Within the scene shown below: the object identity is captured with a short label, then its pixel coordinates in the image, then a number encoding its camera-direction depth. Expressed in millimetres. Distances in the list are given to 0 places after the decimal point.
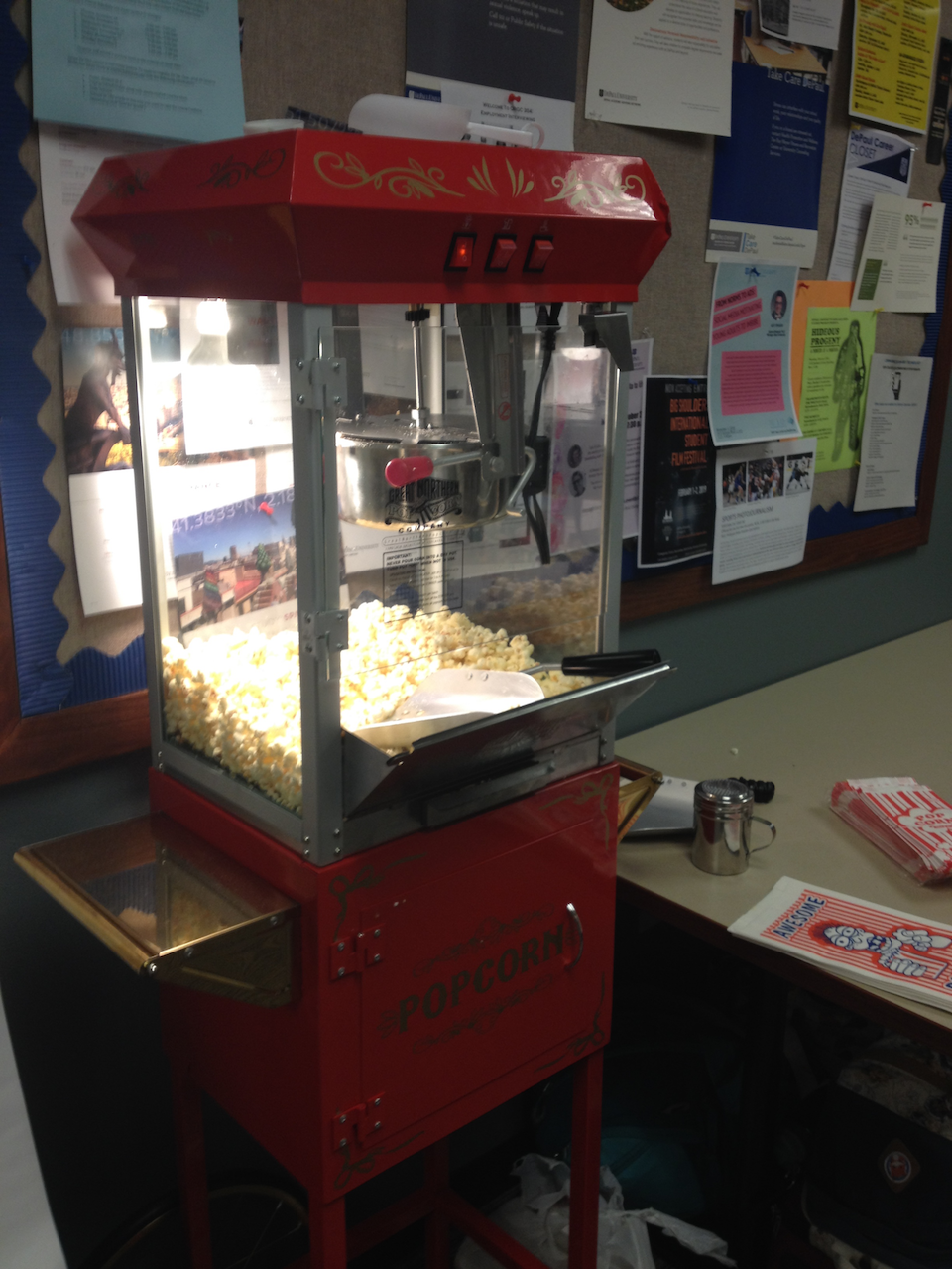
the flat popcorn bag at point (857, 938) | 1121
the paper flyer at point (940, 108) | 2152
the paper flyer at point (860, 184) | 2006
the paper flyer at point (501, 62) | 1299
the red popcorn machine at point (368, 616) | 822
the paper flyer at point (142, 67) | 986
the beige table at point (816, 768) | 1254
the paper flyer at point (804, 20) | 1732
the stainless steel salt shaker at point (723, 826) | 1346
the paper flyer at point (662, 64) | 1509
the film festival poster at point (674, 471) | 1757
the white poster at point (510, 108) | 1314
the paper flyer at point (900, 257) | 2094
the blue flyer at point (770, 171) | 1744
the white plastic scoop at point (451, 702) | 883
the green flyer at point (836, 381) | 2051
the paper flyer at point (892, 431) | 2246
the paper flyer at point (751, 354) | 1812
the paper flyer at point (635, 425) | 1693
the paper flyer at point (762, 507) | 1932
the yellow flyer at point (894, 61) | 1929
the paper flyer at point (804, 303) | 1972
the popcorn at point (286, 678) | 924
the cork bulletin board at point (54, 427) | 1015
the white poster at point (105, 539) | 1097
